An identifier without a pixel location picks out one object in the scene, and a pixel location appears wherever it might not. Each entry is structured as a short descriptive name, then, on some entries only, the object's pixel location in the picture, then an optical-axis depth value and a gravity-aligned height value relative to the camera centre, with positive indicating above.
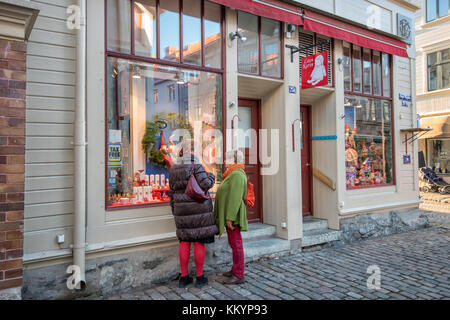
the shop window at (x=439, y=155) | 16.12 +0.54
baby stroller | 14.48 -0.71
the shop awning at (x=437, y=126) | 15.22 +1.82
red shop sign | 6.06 +1.75
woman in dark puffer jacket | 4.31 -0.58
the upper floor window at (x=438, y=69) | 15.52 +4.43
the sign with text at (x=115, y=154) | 4.57 +0.21
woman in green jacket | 4.58 -0.52
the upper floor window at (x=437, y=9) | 15.34 +7.13
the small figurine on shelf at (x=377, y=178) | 8.00 -0.26
